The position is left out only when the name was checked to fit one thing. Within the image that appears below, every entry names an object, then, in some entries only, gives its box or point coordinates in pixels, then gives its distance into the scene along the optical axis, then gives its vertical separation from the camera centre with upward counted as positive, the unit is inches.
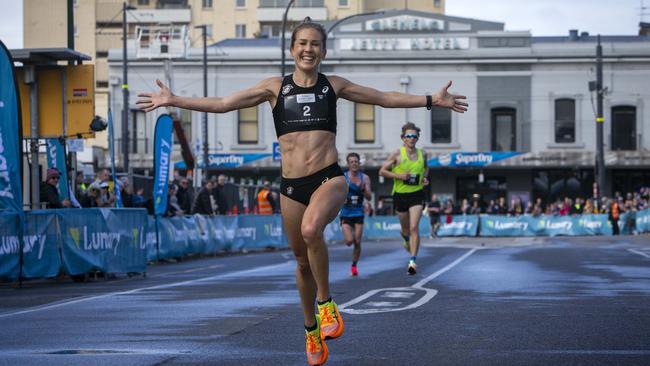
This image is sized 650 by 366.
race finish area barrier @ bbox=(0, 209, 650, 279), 701.3 -64.3
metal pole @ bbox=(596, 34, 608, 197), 1977.1 +32.0
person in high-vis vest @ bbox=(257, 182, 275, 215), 1382.9 -59.9
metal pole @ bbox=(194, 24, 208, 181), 1975.9 +13.9
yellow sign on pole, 916.0 +37.6
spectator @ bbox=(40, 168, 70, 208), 783.7 -26.7
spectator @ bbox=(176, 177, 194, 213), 1146.7 -44.7
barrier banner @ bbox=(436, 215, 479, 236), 1993.1 -127.7
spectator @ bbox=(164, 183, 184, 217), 1058.1 -49.1
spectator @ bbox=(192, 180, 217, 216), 1163.3 -51.6
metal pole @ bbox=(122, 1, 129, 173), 2118.6 +49.1
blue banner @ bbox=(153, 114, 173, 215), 1002.7 -8.6
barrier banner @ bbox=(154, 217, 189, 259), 995.9 -74.4
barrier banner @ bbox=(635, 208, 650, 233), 1887.3 -117.0
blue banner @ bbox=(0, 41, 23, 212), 688.4 +6.1
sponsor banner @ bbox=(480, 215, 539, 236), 1991.9 -129.5
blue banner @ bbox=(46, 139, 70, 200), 908.6 -4.1
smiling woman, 311.0 +1.7
